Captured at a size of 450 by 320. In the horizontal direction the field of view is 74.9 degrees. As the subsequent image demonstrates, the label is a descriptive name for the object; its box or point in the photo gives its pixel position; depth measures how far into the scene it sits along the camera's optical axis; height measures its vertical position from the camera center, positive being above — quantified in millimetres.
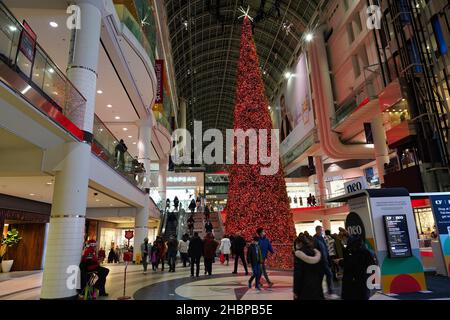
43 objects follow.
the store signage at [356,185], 6963 +1160
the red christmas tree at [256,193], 10906 +1680
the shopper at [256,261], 7162 -559
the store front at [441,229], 7664 +18
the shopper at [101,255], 16328 -625
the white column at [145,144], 17056 +5531
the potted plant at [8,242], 13078 +205
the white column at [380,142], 18188 +5506
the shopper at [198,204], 25516 +3105
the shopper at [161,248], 12484 -293
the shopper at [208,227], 17020 +679
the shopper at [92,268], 6836 -544
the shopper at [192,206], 22375 +2484
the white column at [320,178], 27672 +5275
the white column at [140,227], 15952 +782
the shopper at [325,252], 5777 -367
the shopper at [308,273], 3371 -435
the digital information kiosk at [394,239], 6145 -156
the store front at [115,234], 20475 +692
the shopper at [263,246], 7324 -220
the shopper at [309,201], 28031 +3184
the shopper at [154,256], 12437 -608
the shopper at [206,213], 21281 +1830
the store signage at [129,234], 10016 +272
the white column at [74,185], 6656 +1406
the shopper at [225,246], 12125 -300
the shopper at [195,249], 9648 -300
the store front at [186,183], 41156 +7679
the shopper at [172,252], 11469 -439
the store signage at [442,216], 7664 +351
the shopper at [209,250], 9633 -350
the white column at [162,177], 25422 +5549
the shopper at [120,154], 12005 +3585
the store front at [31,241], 13867 +221
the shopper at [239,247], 9727 -294
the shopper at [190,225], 18639 +899
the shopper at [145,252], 11927 -421
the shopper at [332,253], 7809 -497
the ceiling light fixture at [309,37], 25612 +16925
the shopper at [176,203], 23281 +2859
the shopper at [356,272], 3467 -448
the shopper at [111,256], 18797 -813
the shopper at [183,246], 11703 -231
